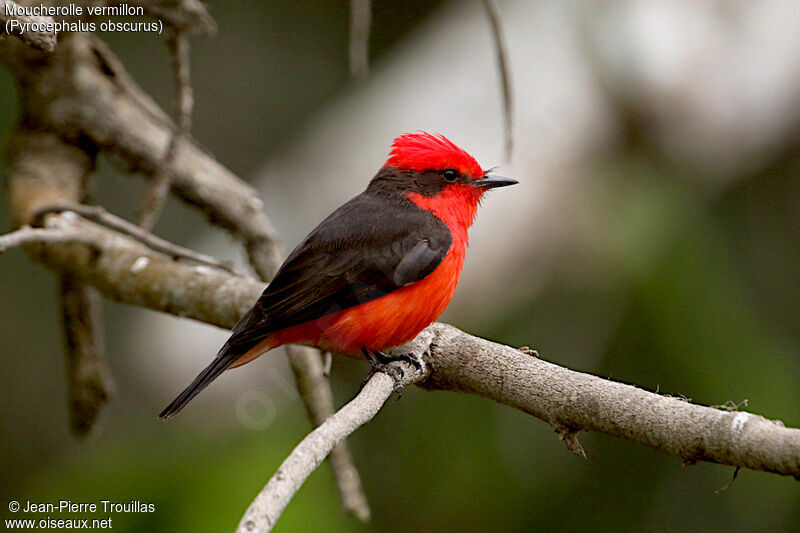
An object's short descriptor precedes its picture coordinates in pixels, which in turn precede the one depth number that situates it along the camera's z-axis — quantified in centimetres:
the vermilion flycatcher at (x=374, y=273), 683
